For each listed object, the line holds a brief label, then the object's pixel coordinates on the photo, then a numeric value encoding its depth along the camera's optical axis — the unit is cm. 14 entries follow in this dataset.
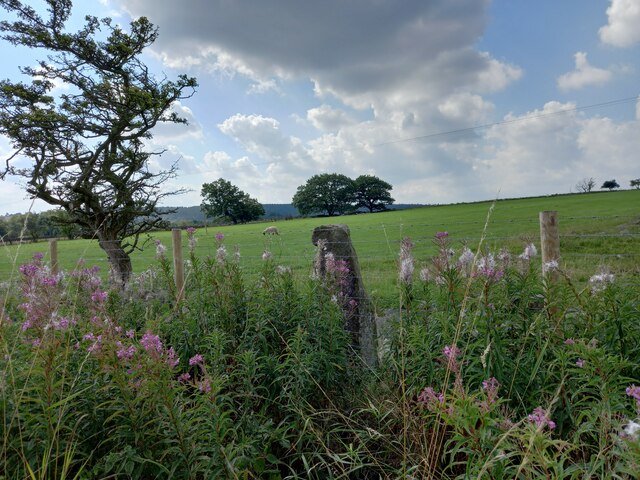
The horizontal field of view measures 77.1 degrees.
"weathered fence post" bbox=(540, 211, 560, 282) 436
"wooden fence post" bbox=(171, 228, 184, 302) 653
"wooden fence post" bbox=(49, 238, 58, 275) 892
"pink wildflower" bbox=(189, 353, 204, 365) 214
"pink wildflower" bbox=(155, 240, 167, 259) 440
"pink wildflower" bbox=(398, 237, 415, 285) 354
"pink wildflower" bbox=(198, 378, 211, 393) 198
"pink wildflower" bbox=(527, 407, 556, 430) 161
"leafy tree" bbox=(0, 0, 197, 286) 855
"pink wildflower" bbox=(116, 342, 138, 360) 216
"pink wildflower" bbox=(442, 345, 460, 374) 212
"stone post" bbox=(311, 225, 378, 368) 489
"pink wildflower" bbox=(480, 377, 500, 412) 173
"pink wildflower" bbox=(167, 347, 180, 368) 217
